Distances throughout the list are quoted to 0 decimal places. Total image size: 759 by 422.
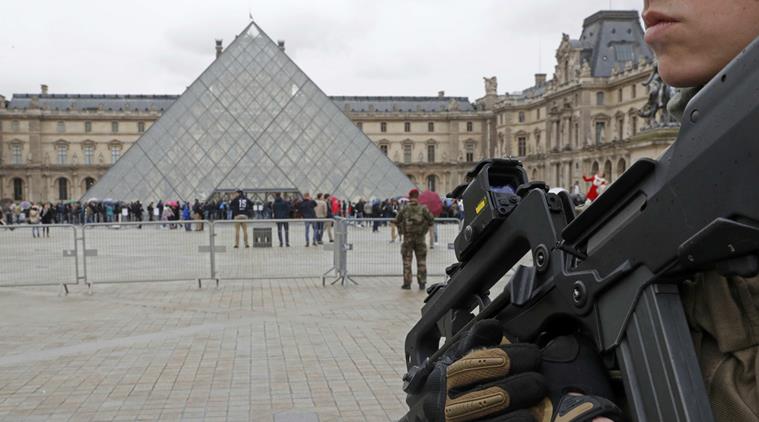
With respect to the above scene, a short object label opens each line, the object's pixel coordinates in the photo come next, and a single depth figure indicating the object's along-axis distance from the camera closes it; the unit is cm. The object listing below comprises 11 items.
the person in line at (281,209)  1909
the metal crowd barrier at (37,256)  989
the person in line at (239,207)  1654
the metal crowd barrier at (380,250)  1074
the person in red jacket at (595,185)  969
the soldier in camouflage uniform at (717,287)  85
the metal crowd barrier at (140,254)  1007
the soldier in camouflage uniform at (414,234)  950
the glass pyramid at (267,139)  2841
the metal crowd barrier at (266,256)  1067
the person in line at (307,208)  1850
